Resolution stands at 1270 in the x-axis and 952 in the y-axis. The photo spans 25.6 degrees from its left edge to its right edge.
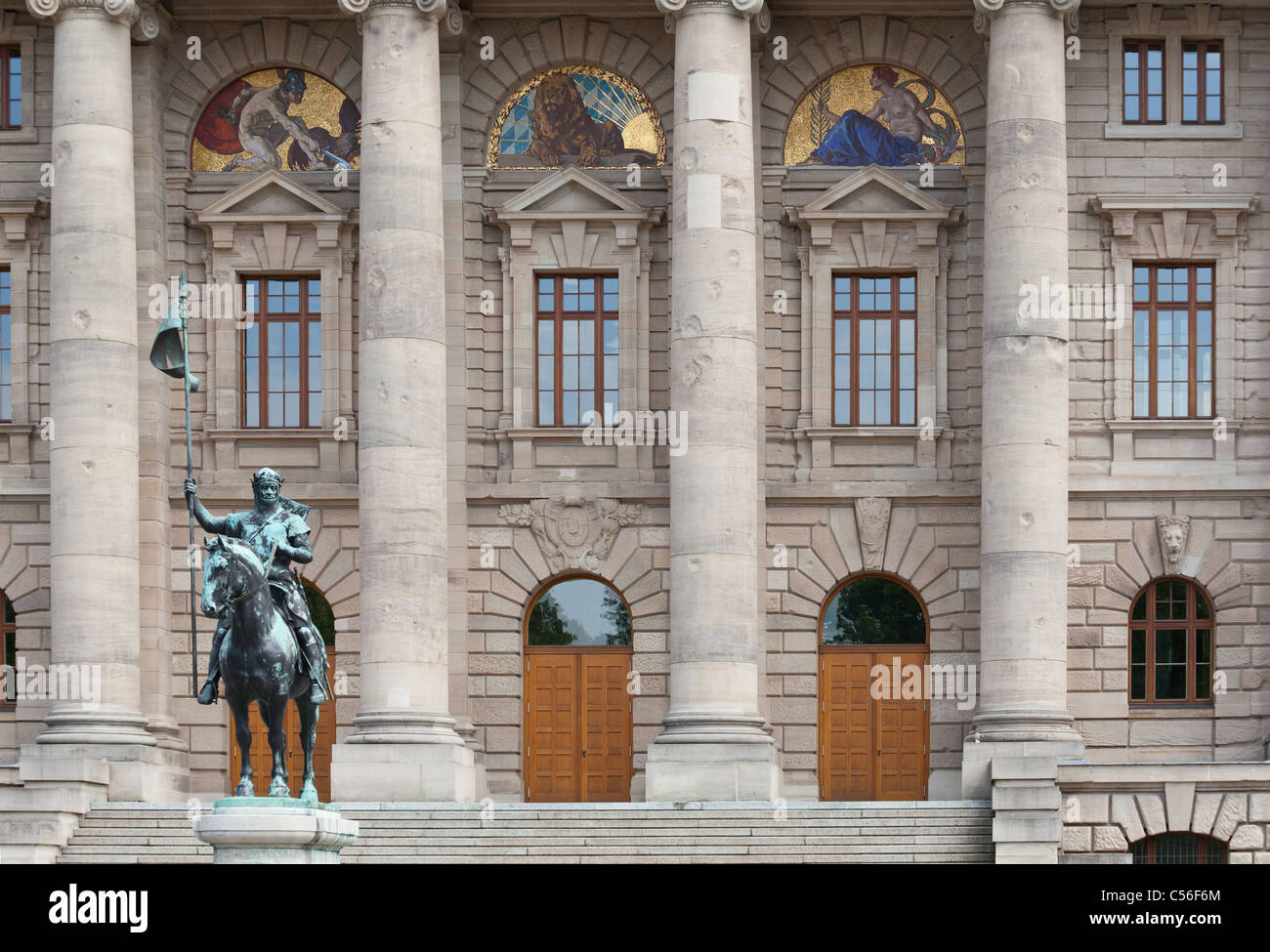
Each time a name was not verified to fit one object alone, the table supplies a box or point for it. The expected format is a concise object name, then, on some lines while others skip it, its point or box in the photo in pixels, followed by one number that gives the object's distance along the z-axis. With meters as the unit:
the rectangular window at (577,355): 50.34
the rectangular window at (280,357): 50.59
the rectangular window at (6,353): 50.59
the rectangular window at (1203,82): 50.25
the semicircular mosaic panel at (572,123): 50.84
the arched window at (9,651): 49.56
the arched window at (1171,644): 49.31
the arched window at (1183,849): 43.09
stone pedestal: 30.64
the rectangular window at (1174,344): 50.19
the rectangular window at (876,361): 50.38
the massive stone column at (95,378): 46.59
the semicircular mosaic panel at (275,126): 50.91
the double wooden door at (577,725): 49.56
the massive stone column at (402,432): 45.72
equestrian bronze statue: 31.45
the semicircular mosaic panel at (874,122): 50.75
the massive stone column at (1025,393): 46.19
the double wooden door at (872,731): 49.41
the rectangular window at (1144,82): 50.25
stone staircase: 41.66
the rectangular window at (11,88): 50.72
